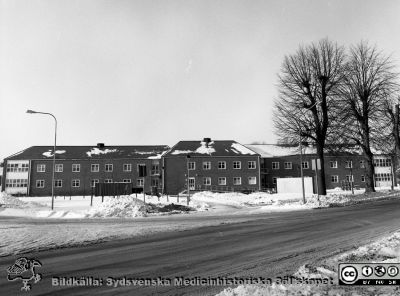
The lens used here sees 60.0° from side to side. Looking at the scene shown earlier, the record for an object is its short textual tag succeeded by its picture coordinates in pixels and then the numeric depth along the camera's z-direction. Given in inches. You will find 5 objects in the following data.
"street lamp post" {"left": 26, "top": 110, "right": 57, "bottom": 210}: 1012.2
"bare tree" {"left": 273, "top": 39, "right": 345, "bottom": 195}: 1227.2
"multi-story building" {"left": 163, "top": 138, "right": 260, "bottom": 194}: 2450.8
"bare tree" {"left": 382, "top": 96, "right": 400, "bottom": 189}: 1408.8
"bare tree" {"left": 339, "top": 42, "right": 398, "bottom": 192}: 1337.4
